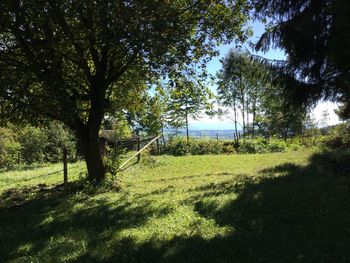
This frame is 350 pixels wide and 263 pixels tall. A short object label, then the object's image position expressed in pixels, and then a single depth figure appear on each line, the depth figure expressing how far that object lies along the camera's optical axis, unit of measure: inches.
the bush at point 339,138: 558.6
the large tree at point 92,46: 308.0
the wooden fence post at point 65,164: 415.1
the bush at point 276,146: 883.3
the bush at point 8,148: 892.2
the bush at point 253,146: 894.6
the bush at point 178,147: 885.1
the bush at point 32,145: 1116.5
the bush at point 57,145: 1187.3
